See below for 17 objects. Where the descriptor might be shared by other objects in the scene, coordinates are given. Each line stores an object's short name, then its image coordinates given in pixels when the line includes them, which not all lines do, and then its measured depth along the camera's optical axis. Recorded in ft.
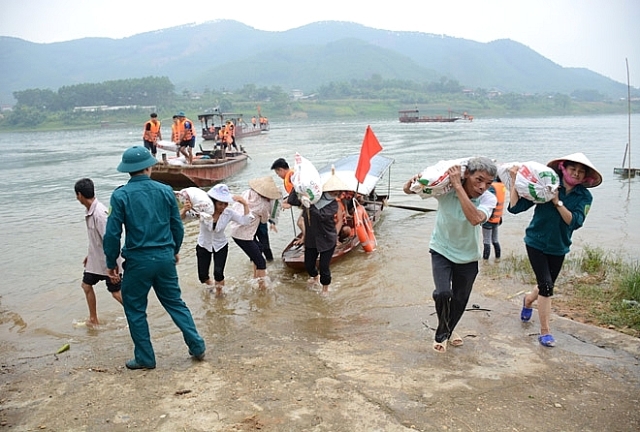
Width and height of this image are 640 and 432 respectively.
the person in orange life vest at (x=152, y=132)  57.98
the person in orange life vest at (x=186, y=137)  58.03
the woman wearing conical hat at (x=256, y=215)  20.66
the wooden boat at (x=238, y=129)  108.68
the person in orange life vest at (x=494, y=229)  24.20
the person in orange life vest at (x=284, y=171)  22.52
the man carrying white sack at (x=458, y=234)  12.80
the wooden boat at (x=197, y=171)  54.75
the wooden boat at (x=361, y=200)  25.95
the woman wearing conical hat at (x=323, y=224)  20.47
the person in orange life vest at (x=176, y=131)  57.82
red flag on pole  24.63
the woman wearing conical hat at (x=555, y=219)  14.29
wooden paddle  37.56
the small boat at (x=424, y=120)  210.45
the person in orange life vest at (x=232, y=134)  79.20
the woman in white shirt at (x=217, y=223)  19.36
